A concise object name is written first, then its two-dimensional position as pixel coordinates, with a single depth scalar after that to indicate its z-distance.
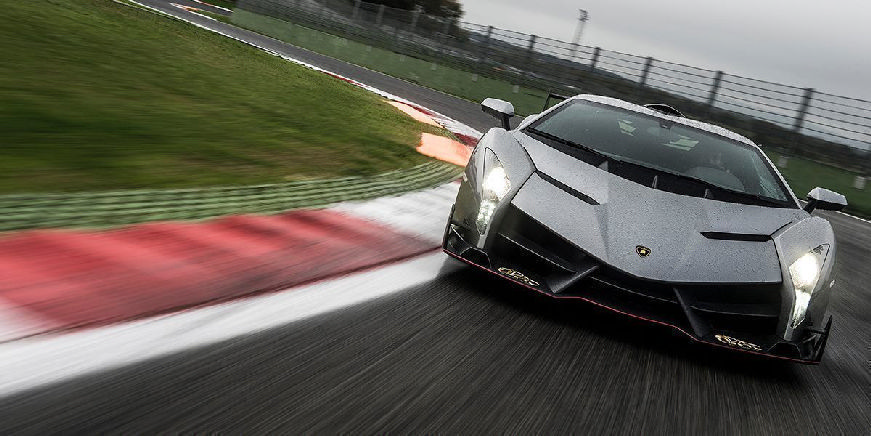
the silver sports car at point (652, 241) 3.48
